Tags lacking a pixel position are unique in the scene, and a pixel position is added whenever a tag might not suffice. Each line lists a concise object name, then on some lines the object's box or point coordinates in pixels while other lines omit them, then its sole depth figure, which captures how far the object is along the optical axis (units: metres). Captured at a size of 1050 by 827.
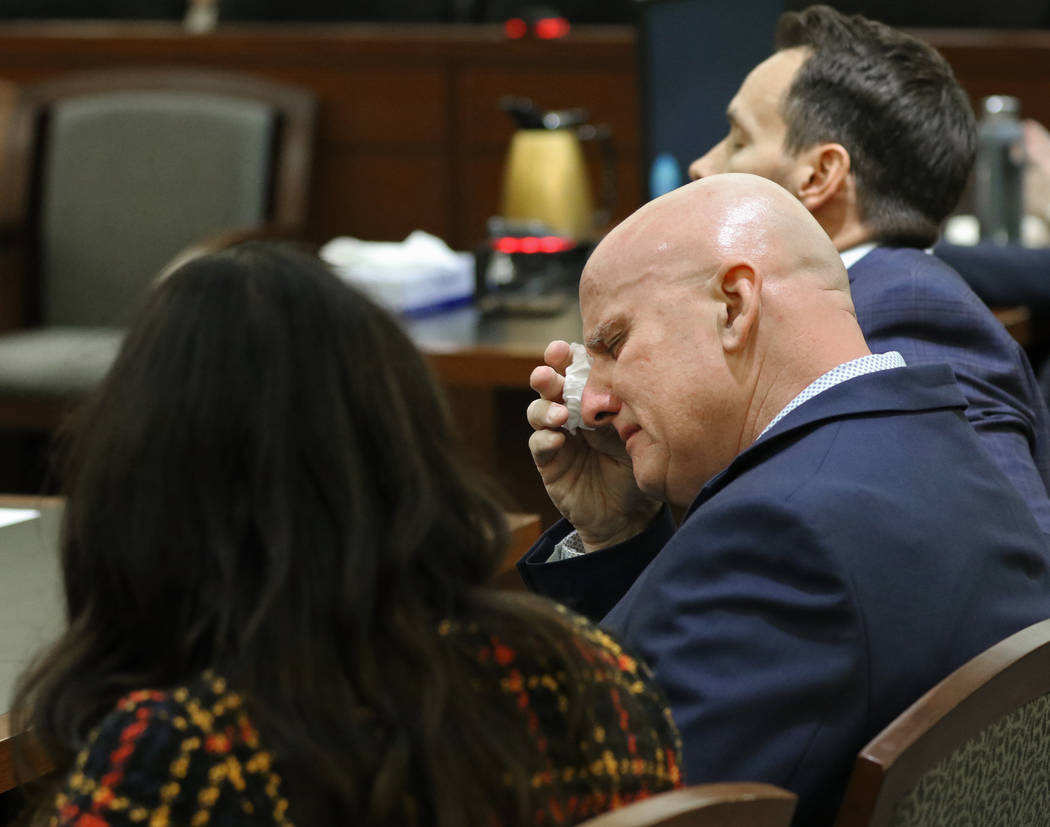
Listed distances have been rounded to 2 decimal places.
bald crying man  5.96
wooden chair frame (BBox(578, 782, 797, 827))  4.90
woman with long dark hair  4.79
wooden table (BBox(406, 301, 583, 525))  7.01
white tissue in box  7.28
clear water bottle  7.50
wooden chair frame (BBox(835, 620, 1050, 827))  5.52
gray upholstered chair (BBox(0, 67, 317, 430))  8.48
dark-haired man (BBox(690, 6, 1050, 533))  6.45
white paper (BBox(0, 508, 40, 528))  6.53
